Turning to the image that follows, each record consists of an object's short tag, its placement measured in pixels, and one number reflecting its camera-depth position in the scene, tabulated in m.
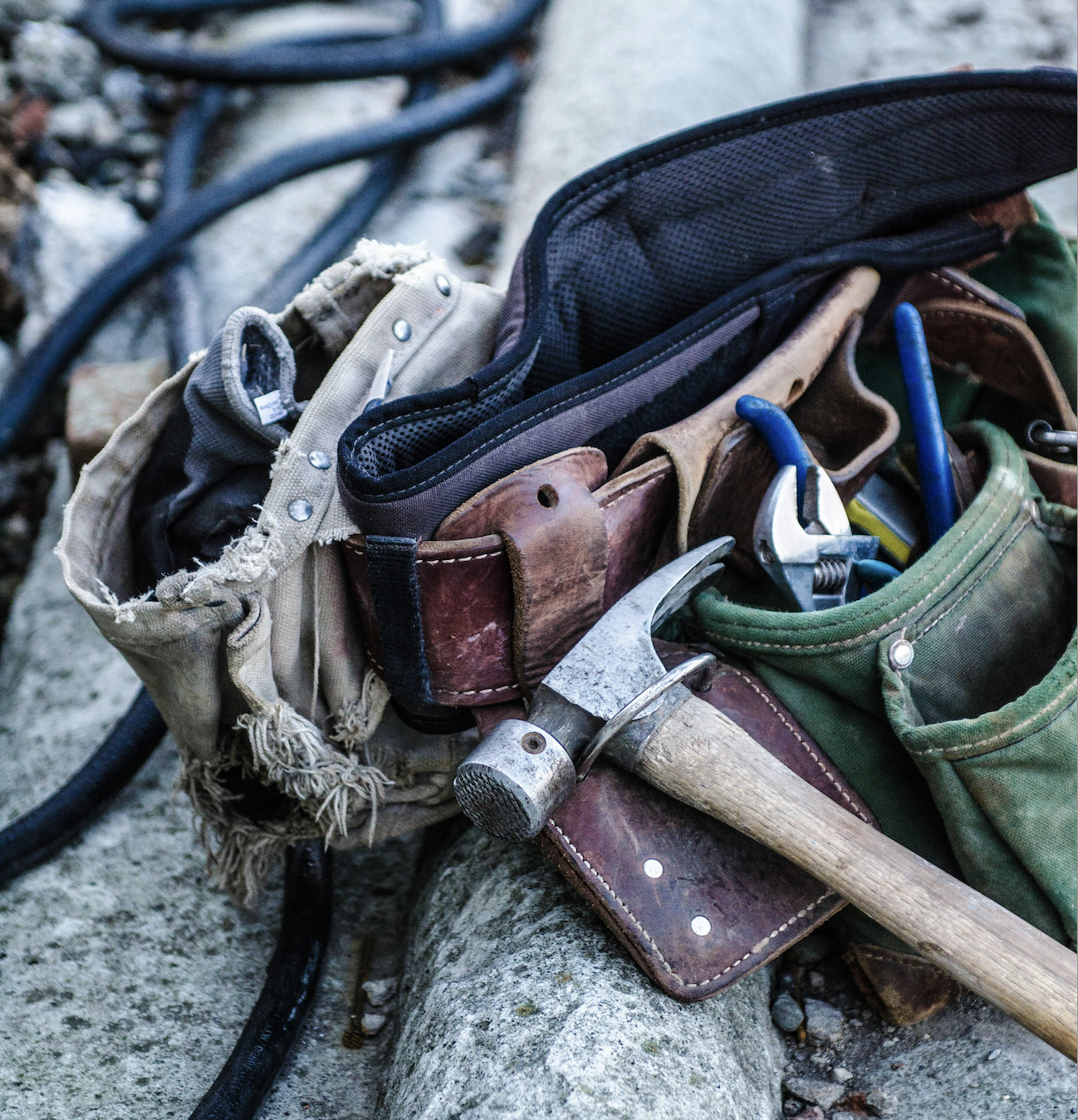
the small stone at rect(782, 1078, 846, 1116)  0.82
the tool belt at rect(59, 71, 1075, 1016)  0.81
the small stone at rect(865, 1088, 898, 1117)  0.82
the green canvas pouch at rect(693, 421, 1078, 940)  0.80
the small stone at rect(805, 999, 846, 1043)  0.84
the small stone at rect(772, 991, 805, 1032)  0.85
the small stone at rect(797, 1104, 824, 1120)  0.82
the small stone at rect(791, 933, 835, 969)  0.87
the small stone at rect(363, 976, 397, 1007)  0.88
